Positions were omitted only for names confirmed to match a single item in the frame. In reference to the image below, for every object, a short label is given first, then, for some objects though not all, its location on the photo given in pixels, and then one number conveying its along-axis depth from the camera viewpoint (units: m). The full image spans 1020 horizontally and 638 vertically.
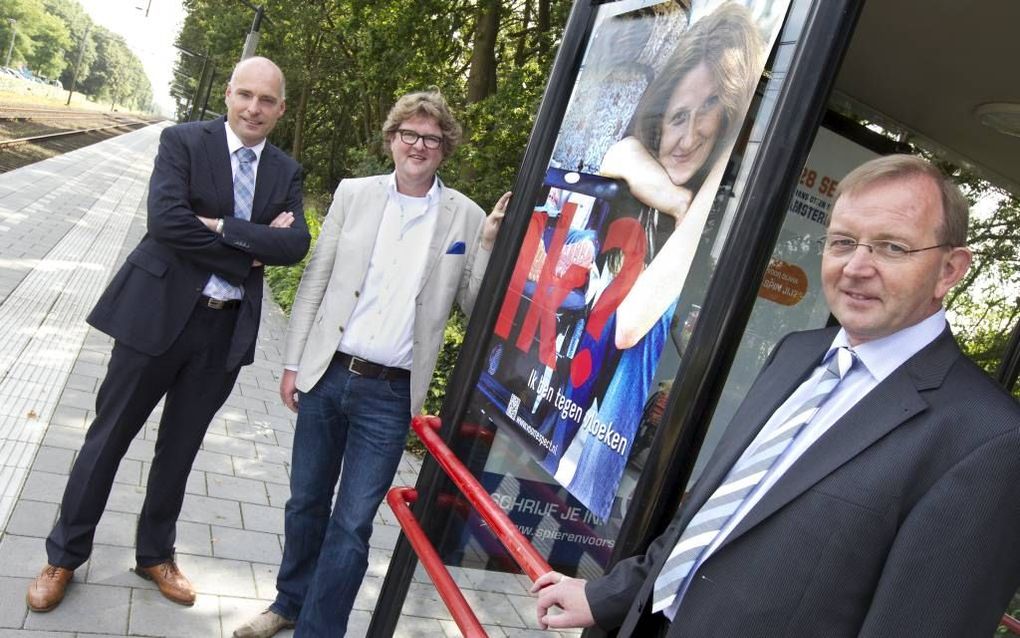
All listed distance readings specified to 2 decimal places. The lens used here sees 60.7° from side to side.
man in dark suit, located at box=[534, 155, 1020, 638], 1.33
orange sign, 3.75
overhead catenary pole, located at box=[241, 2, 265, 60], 17.98
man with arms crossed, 3.30
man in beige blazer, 3.31
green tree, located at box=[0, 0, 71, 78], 97.56
